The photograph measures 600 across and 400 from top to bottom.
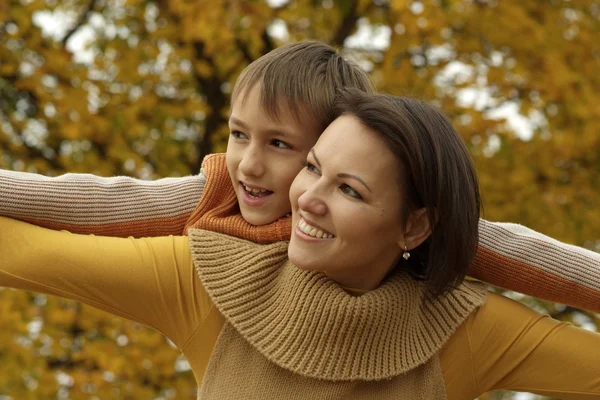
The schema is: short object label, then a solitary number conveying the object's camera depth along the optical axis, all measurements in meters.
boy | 2.09
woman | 2.01
